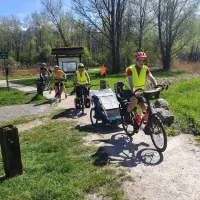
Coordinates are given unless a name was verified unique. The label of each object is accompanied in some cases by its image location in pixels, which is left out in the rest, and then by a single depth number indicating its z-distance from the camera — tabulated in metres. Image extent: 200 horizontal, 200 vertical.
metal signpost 14.11
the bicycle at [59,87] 11.44
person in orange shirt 11.72
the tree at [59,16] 41.19
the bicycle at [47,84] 15.26
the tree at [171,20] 26.94
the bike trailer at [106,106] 6.46
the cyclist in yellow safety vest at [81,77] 9.08
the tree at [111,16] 27.28
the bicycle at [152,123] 4.83
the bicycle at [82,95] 8.52
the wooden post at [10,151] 4.02
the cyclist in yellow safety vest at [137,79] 5.28
